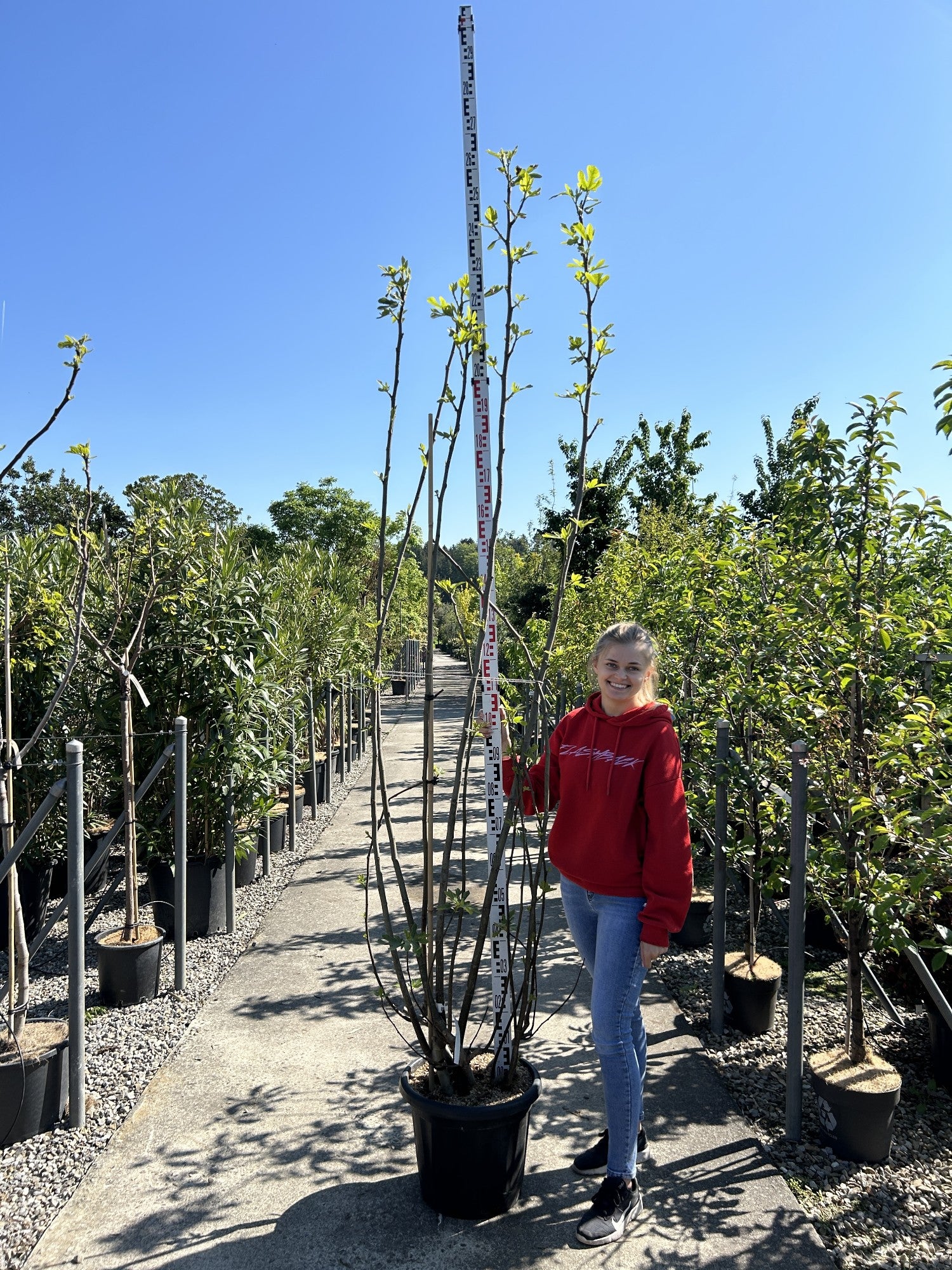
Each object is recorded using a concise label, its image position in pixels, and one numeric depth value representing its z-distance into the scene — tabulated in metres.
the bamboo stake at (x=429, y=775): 2.54
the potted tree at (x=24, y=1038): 2.99
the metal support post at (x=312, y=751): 8.80
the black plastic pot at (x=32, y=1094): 2.99
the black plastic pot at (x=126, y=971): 4.21
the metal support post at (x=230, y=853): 5.29
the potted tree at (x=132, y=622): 4.23
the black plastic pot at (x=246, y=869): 6.50
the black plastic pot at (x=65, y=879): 5.94
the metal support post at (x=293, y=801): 7.13
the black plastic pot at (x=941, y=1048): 3.47
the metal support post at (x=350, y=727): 12.32
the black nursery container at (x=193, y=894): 5.23
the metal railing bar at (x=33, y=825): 3.04
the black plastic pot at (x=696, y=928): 4.98
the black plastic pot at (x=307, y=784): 9.55
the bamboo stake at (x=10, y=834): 3.14
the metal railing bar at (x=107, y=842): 3.58
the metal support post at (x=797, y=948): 3.03
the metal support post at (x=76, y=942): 3.07
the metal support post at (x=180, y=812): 4.23
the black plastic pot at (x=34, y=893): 5.39
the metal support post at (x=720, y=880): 3.85
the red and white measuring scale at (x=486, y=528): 2.56
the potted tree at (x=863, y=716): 2.85
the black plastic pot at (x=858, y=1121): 2.86
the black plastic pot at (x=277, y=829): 7.54
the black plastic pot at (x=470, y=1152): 2.49
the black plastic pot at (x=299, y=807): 8.62
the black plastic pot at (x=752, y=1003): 3.90
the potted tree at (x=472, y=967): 2.52
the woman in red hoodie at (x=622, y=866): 2.44
